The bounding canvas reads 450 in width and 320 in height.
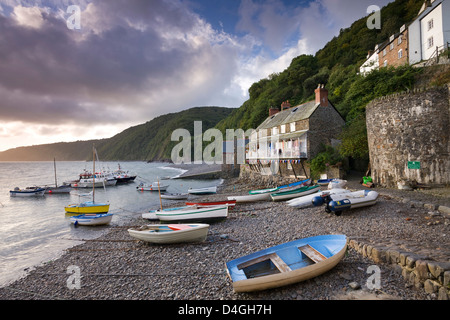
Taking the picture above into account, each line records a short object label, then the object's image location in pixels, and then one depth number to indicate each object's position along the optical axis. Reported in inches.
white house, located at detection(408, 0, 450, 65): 815.2
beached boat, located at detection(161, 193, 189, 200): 1021.8
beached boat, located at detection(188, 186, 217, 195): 1105.3
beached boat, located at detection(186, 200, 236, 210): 623.9
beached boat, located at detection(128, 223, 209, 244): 365.1
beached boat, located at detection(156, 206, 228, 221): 507.5
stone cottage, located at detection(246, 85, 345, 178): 908.0
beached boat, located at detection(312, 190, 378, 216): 415.8
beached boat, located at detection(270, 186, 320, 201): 674.2
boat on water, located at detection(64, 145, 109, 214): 729.6
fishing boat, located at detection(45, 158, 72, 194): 1381.6
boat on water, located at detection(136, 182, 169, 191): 1310.3
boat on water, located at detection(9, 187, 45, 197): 1302.9
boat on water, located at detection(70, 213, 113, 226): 630.5
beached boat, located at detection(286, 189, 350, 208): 536.2
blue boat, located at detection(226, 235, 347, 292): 192.5
